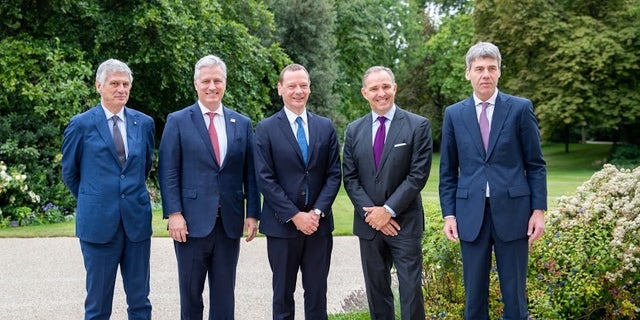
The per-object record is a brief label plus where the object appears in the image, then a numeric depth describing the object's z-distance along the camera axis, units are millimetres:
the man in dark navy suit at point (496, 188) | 4352
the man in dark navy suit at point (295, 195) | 4707
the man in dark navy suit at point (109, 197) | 4598
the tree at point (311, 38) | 24719
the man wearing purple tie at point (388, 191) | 4598
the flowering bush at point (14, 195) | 11688
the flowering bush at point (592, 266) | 5180
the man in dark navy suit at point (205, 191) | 4660
